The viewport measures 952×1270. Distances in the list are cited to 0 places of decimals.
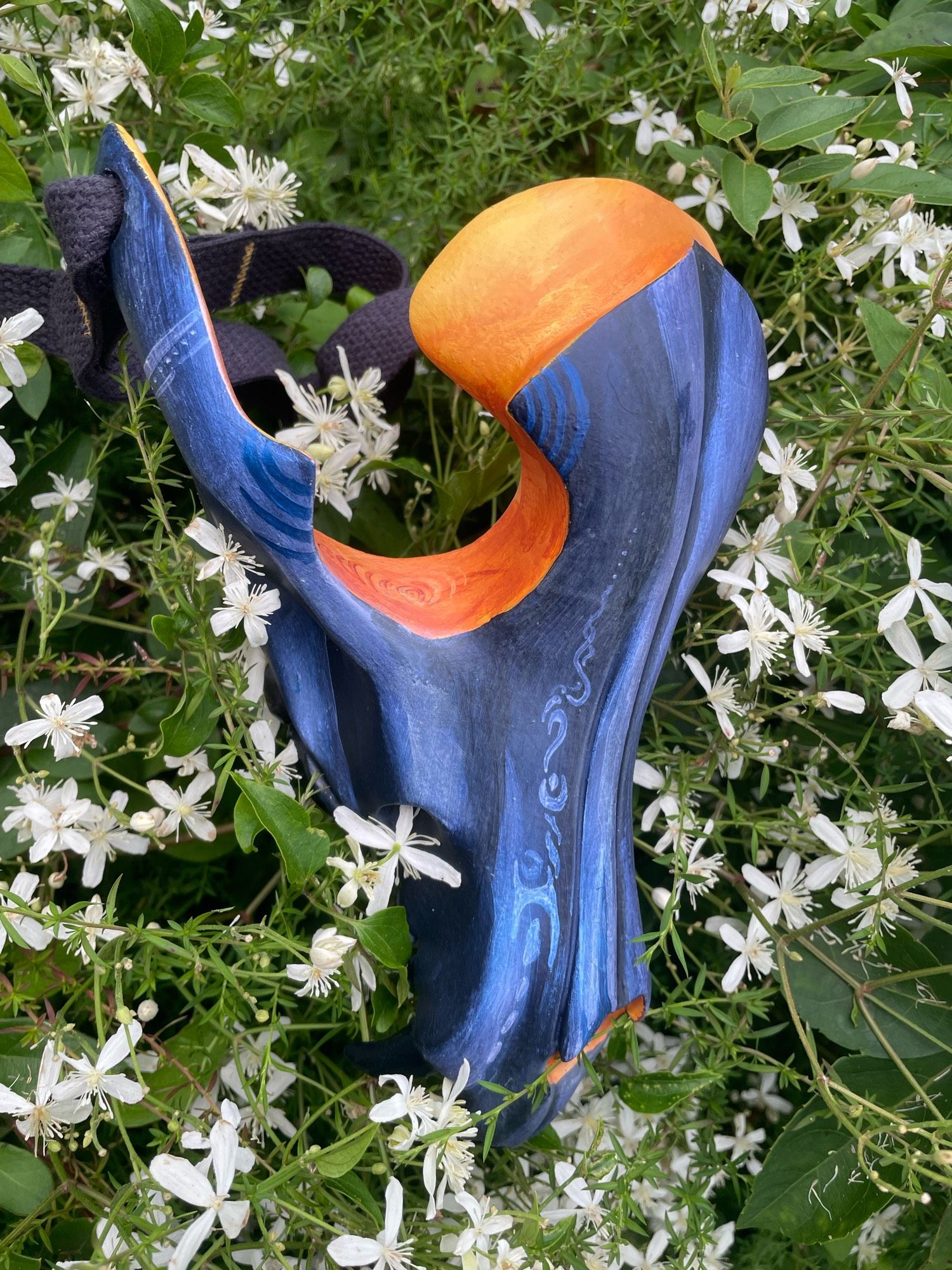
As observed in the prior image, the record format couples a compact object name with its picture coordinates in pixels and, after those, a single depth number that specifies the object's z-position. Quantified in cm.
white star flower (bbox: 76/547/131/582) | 54
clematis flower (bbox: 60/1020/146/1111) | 42
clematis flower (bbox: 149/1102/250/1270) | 40
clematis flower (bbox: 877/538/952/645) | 51
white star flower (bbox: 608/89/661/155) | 63
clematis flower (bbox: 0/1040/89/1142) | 43
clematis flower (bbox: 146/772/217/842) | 50
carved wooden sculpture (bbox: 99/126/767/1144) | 41
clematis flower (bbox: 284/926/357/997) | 41
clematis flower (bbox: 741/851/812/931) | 55
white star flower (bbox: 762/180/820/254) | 58
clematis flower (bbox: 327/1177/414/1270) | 42
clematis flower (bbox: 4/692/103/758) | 47
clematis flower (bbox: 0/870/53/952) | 41
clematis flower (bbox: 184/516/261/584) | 44
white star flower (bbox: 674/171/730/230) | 60
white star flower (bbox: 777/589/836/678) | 51
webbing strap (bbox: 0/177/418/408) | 42
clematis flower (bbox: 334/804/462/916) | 42
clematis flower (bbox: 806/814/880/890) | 53
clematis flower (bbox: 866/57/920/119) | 56
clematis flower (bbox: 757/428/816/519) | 53
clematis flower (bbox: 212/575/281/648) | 43
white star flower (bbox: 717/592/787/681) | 50
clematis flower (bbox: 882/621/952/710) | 52
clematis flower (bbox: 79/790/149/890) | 51
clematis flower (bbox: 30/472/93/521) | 55
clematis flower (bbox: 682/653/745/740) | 53
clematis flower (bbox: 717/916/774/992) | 54
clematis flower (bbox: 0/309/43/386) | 48
